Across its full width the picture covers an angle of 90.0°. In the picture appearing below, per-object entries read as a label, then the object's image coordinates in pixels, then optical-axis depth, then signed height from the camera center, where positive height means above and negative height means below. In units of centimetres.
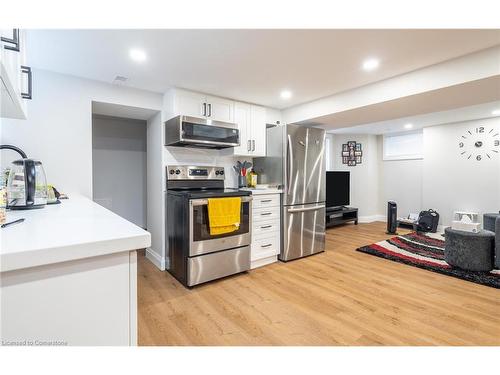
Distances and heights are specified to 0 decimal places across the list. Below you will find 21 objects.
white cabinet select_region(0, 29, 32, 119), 82 +40
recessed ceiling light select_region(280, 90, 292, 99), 306 +113
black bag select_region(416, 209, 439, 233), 487 -75
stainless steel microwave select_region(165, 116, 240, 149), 275 +58
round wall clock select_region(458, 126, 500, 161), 455 +74
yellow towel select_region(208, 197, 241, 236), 259 -34
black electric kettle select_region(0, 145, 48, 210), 128 -3
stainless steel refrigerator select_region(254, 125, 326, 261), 332 +4
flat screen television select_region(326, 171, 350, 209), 566 -14
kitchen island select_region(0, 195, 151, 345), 58 -26
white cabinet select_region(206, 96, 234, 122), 314 +96
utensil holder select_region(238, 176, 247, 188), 354 +3
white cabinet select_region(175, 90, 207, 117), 291 +95
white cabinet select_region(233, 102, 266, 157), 339 +76
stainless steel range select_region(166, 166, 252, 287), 253 -58
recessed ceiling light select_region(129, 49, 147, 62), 207 +109
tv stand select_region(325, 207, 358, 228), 540 -73
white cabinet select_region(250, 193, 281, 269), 313 -60
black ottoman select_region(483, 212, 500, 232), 365 -59
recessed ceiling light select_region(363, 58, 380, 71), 223 +110
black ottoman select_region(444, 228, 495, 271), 289 -79
